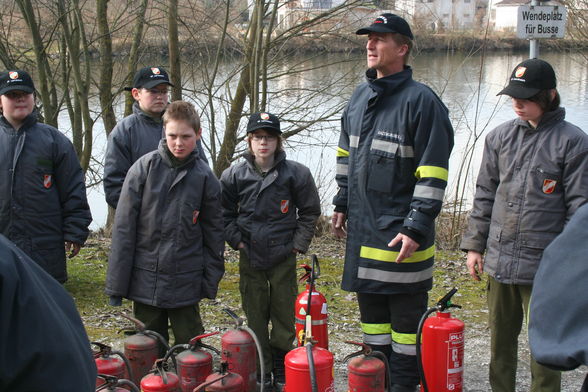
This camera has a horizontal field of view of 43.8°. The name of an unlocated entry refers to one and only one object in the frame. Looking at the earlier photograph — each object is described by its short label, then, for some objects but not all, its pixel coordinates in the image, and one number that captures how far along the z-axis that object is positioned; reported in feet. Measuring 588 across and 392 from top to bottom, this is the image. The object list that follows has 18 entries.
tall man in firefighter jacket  12.99
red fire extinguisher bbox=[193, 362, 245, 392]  11.73
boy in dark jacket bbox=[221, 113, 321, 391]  15.47
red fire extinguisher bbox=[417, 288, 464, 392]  13.29
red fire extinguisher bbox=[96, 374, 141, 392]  10.78
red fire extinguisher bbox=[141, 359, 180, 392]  11.63
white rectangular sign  19.60
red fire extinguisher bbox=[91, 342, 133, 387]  12.06
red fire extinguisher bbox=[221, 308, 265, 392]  13.25
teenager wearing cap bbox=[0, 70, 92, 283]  15.29
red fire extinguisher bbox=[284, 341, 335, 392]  11.97
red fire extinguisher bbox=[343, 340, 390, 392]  12.17
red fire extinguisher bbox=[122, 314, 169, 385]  13.21
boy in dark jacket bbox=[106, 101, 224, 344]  14.12
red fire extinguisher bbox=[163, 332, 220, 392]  12.57
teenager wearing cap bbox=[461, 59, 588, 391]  12.56
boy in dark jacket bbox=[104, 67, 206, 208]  16.26
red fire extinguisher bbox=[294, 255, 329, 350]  14.55
